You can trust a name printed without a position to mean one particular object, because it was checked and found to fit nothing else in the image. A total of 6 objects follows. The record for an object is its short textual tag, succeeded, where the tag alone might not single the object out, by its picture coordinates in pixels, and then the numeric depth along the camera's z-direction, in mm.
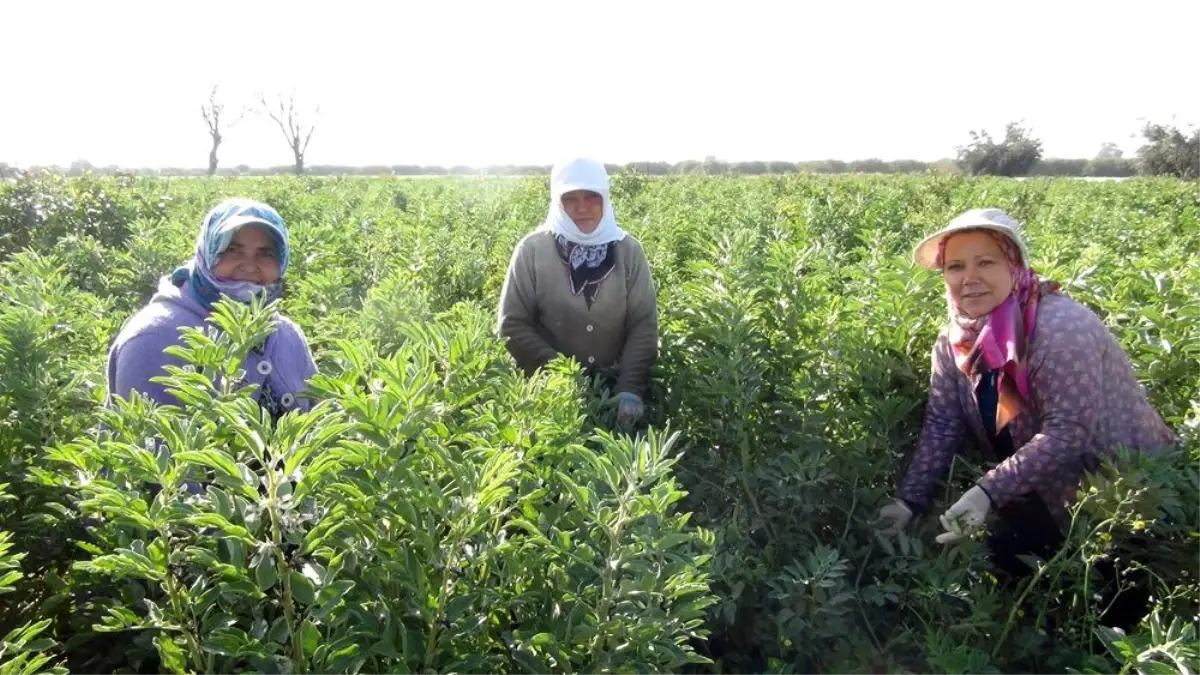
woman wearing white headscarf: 3768
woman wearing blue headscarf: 2371
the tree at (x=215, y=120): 74394
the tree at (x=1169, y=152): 34125
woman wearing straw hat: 2496
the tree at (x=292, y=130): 74750
